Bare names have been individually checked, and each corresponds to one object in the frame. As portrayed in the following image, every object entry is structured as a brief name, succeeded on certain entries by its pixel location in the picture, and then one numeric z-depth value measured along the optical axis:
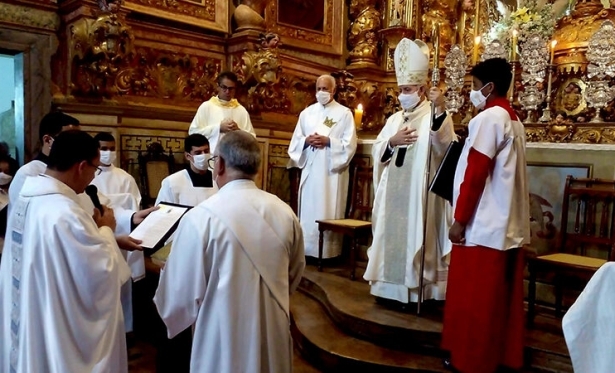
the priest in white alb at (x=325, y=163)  5.84
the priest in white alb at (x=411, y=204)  4.10
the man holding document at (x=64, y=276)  2.24
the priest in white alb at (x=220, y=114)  5.89
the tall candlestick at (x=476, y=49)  6.60
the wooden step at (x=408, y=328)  3.39
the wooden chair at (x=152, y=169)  6.09
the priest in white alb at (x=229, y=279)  2.13
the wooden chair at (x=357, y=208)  5.34
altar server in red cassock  3.08
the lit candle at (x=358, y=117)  6.48
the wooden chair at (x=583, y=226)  4.01
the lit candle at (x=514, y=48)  5.29
